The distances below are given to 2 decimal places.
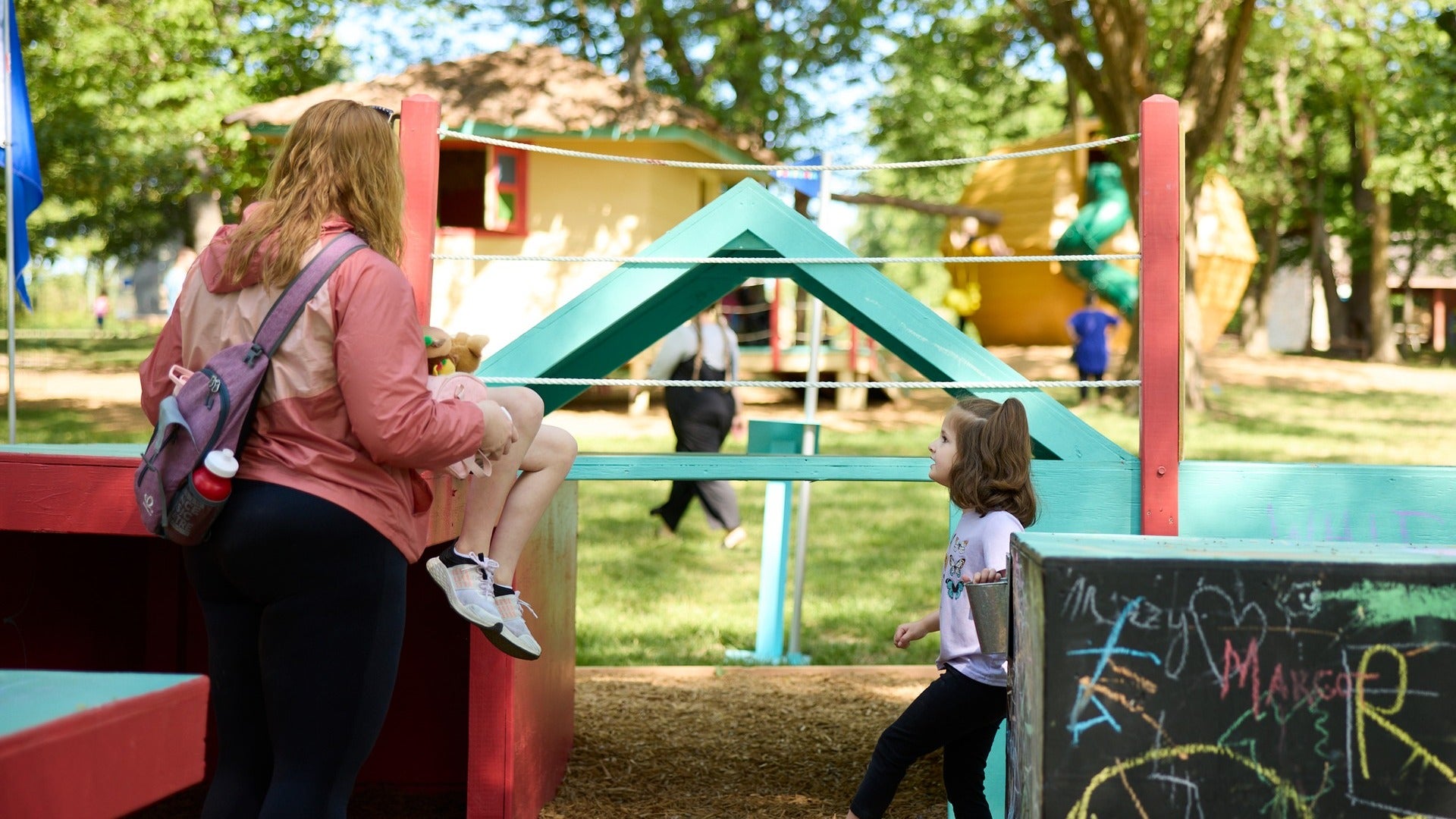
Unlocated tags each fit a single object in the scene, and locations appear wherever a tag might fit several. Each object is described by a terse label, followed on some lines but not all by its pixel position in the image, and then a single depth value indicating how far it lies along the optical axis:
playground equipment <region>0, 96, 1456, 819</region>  3.56
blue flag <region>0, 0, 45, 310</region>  6.79
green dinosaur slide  19.23
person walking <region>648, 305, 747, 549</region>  8.12
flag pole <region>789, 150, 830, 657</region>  5.70
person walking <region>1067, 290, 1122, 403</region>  15.10
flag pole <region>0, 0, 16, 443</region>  6.29
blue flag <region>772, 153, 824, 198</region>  6.59
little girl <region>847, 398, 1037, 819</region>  3.04
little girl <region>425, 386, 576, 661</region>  2.75
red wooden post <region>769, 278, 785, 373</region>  16.52
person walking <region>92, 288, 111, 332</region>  44.28
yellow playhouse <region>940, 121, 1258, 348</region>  20.75
